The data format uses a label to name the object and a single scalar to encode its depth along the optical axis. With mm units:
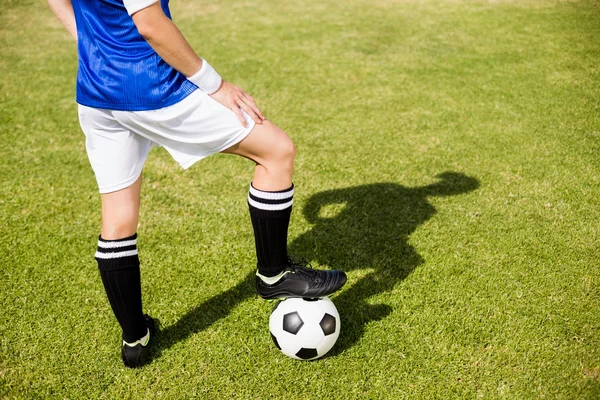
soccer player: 2076
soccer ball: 2576
